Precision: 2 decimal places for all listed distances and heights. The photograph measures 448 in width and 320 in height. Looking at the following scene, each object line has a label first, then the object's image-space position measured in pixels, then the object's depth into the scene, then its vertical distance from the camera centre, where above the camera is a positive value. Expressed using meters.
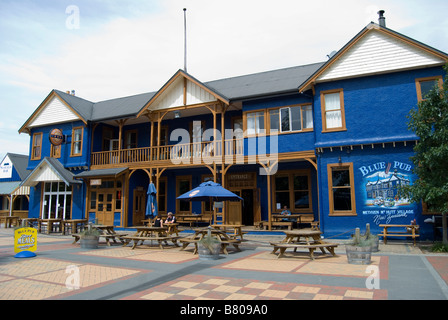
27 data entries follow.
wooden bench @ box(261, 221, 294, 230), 16.34 -1.08
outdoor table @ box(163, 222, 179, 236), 13.78 -1.04
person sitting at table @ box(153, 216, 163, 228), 14.02 -0.83
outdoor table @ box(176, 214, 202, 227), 19.59 -0.84
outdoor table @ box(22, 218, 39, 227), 19.96 -0.94
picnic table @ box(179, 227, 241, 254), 11.14 -1.25
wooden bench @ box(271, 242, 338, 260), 9.69 -1.29
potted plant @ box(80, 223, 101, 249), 12.53 -1.29
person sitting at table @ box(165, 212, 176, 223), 14.59 -0.66
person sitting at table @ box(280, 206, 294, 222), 17.23 -0.59
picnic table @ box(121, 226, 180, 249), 12.23 -1.25
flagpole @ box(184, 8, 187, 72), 23.88 +11.89
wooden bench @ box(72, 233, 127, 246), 13.24 -1.27
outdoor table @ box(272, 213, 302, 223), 16.51 -0.76
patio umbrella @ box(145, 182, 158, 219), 16.95 +0.10
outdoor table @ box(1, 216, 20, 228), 23.56 -1.17
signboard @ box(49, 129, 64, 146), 22.56 +4.46
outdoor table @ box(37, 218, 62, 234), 18.98 -0.95
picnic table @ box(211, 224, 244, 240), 12.48 -0.96
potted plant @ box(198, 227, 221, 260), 9.88 -1.33
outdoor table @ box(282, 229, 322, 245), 9.96 -1.00
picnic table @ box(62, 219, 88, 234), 17.68 -1.01
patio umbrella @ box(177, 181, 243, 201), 11.91 +0.32
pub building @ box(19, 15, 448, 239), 14.38 +3.17
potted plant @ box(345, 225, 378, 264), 8.91 -1.31
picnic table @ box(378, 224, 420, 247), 12.42 -1.18
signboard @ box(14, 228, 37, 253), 10.58 -1.11
